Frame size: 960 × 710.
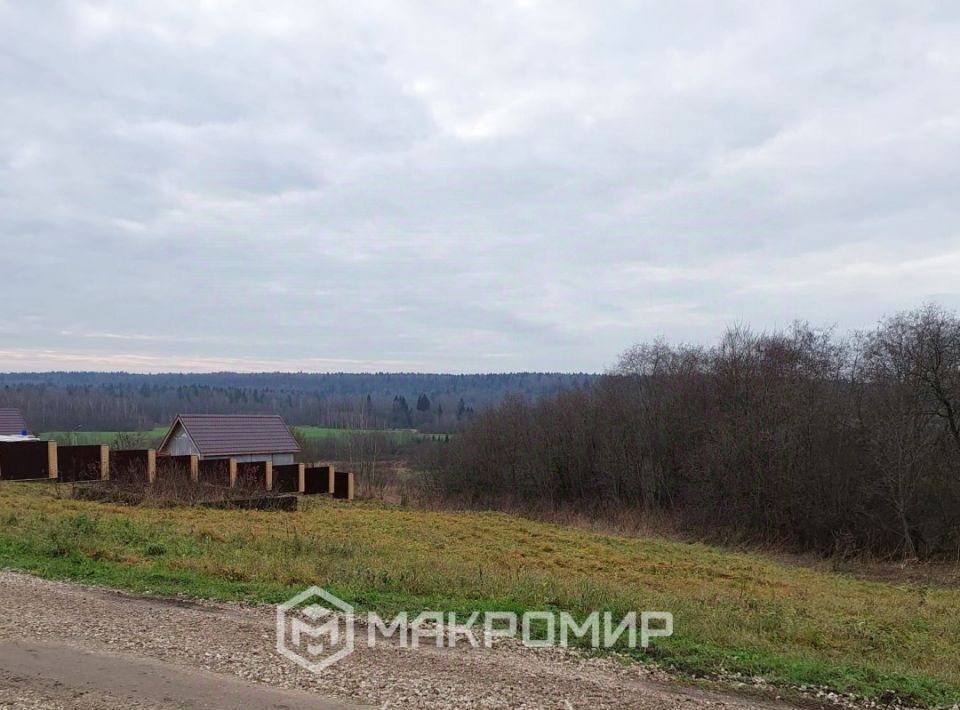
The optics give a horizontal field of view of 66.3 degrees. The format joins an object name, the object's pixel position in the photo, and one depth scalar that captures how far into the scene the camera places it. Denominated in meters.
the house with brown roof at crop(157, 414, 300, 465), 35.12
